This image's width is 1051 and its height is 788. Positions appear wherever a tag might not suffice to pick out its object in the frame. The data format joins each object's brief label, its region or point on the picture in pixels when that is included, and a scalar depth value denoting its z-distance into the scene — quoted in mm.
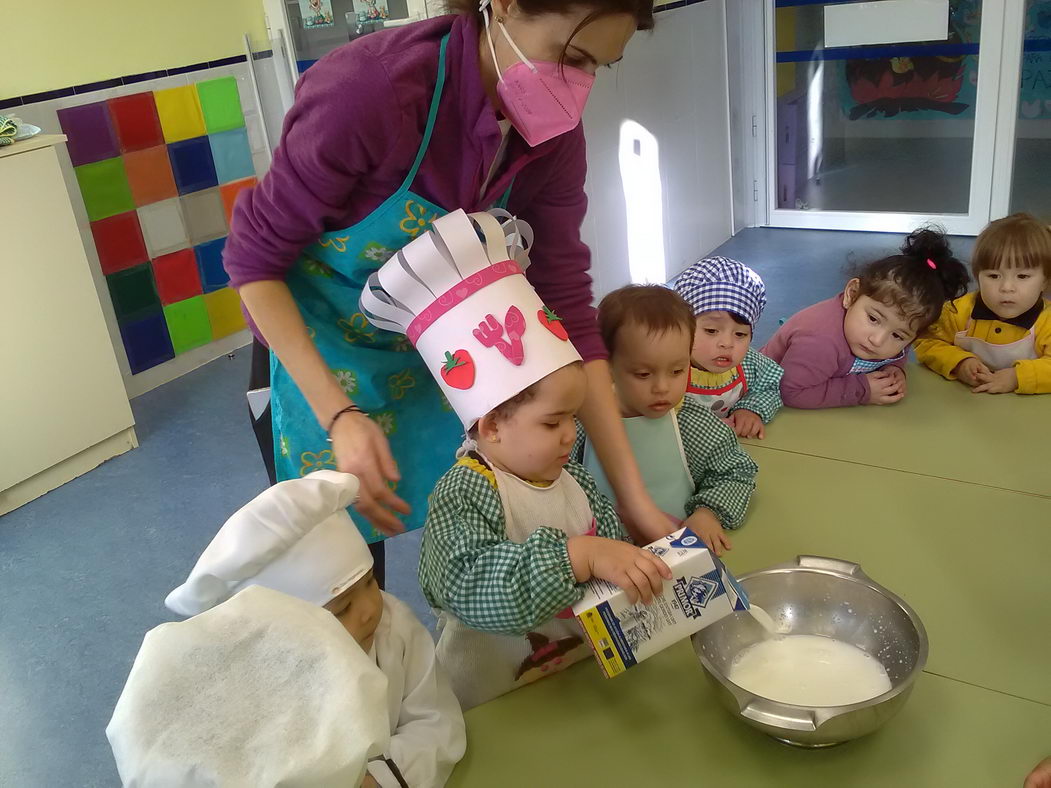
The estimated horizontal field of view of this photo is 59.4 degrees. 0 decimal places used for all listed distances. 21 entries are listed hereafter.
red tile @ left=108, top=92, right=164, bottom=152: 3178
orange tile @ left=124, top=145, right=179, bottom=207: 3256
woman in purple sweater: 963
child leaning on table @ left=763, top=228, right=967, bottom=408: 1604
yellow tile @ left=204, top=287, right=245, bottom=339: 3648
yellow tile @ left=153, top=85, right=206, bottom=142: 3324
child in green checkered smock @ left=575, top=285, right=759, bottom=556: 1303
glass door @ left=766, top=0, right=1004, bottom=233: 3814
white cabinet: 2564
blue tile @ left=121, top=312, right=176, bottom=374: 3354
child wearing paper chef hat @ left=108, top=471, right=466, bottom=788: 738
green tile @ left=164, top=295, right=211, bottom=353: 3494
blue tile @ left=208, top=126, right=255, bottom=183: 3572
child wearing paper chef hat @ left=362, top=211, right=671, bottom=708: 909
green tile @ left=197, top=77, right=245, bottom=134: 3482
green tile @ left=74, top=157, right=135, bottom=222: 3117
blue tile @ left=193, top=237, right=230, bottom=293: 3553
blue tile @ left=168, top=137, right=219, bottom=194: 3404
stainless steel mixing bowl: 812
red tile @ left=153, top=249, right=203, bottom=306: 3404
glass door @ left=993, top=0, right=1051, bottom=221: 3627
